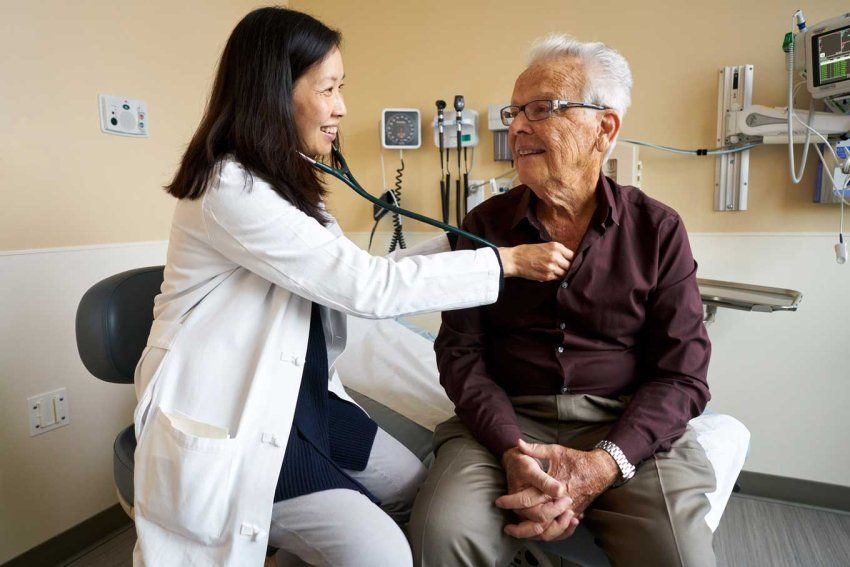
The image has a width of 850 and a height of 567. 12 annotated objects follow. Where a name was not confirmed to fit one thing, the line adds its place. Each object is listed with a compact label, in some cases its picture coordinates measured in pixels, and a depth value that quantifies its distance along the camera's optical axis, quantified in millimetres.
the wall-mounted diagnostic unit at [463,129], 2234
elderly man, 969
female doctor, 902
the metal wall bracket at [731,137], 1810
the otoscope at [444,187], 2357
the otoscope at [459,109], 2178
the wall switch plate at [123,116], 1754
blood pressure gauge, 2344
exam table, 1135
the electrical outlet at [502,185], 2244
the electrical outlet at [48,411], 1620
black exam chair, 1190
